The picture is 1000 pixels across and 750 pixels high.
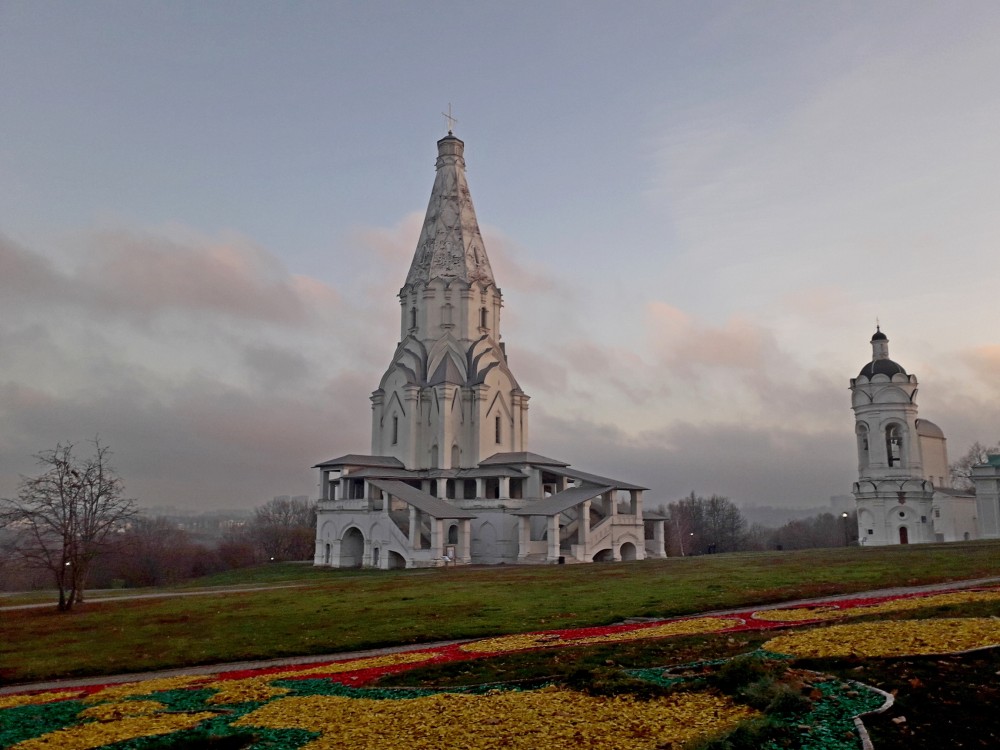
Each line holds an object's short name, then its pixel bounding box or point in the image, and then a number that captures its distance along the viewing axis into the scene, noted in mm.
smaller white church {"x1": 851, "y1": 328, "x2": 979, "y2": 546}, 49281
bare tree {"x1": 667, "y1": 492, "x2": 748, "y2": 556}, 89500
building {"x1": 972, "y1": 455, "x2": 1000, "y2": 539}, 44875
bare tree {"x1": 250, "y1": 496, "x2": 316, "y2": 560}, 75312
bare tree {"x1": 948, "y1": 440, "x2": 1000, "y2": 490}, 71175
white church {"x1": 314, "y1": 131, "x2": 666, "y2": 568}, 46688
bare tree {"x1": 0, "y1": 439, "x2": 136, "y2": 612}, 27188
